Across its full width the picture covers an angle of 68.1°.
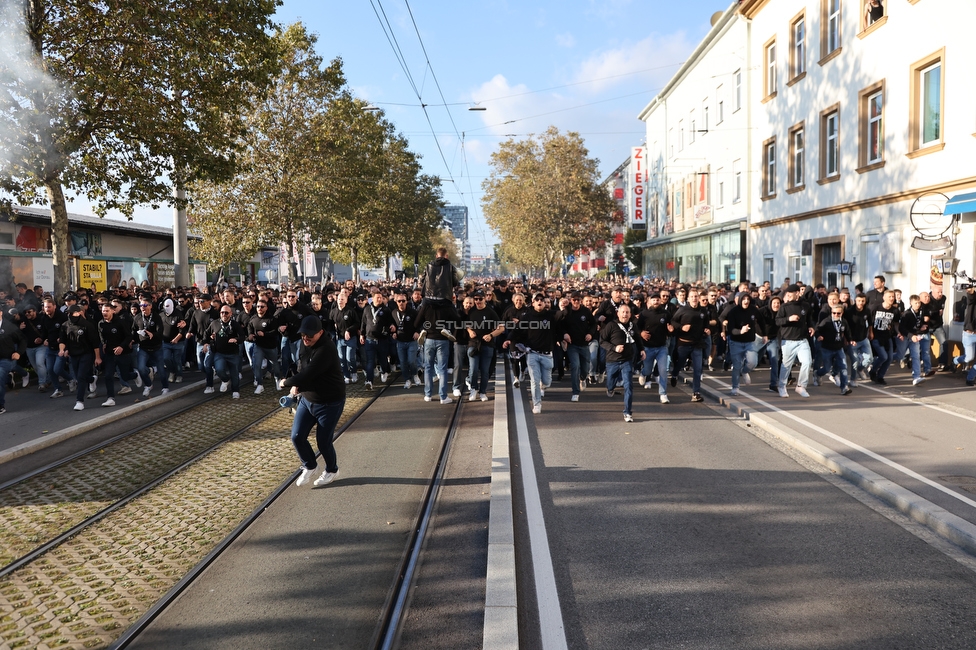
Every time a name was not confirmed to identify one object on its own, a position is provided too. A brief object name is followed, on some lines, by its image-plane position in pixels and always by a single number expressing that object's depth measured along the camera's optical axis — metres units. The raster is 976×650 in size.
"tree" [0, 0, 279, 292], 12.32
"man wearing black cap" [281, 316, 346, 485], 6.78
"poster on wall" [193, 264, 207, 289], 20.17
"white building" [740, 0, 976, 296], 14.78
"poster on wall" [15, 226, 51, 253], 24.69
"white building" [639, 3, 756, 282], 27.36
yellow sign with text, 23.19
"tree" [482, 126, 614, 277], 45.94
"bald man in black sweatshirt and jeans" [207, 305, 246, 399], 11.91
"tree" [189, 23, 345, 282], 24.70
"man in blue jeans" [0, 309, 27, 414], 10.46
